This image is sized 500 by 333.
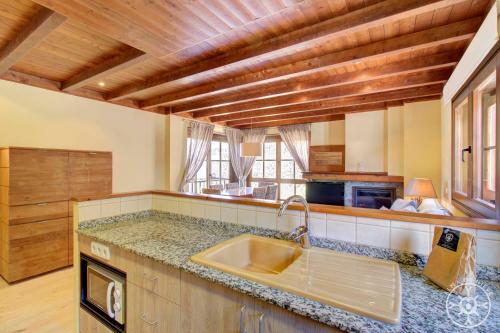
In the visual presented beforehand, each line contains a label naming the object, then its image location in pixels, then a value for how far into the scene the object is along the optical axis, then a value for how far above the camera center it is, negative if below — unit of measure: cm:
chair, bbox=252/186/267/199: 465 -53
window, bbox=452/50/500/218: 176 +17
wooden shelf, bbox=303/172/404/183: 430 -22
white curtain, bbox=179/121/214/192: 502 +38
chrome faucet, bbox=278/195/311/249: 133 -35
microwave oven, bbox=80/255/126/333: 146 -83
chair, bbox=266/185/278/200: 485 -55
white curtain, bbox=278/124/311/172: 572 +58
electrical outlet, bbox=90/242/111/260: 153 -55
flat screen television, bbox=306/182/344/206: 487 -57
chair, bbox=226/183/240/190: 547 -46
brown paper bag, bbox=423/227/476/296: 90 -38
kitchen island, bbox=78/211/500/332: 74 -48
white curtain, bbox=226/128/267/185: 639 +40
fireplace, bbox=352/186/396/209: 441 -59
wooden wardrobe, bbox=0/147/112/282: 273 -48
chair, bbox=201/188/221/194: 422 -45
